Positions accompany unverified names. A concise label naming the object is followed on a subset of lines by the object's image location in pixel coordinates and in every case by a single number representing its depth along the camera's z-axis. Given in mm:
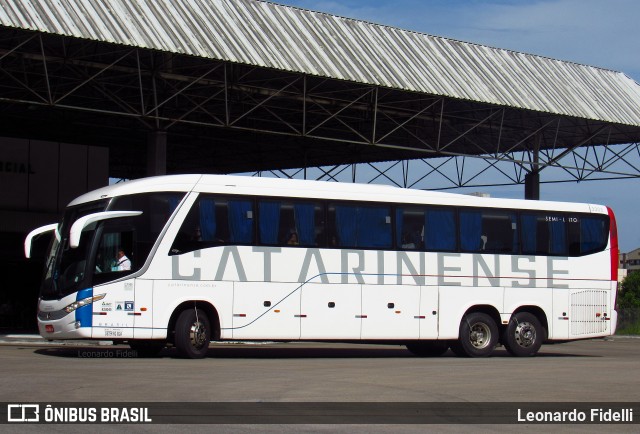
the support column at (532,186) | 37625
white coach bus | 18906
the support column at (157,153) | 29547
